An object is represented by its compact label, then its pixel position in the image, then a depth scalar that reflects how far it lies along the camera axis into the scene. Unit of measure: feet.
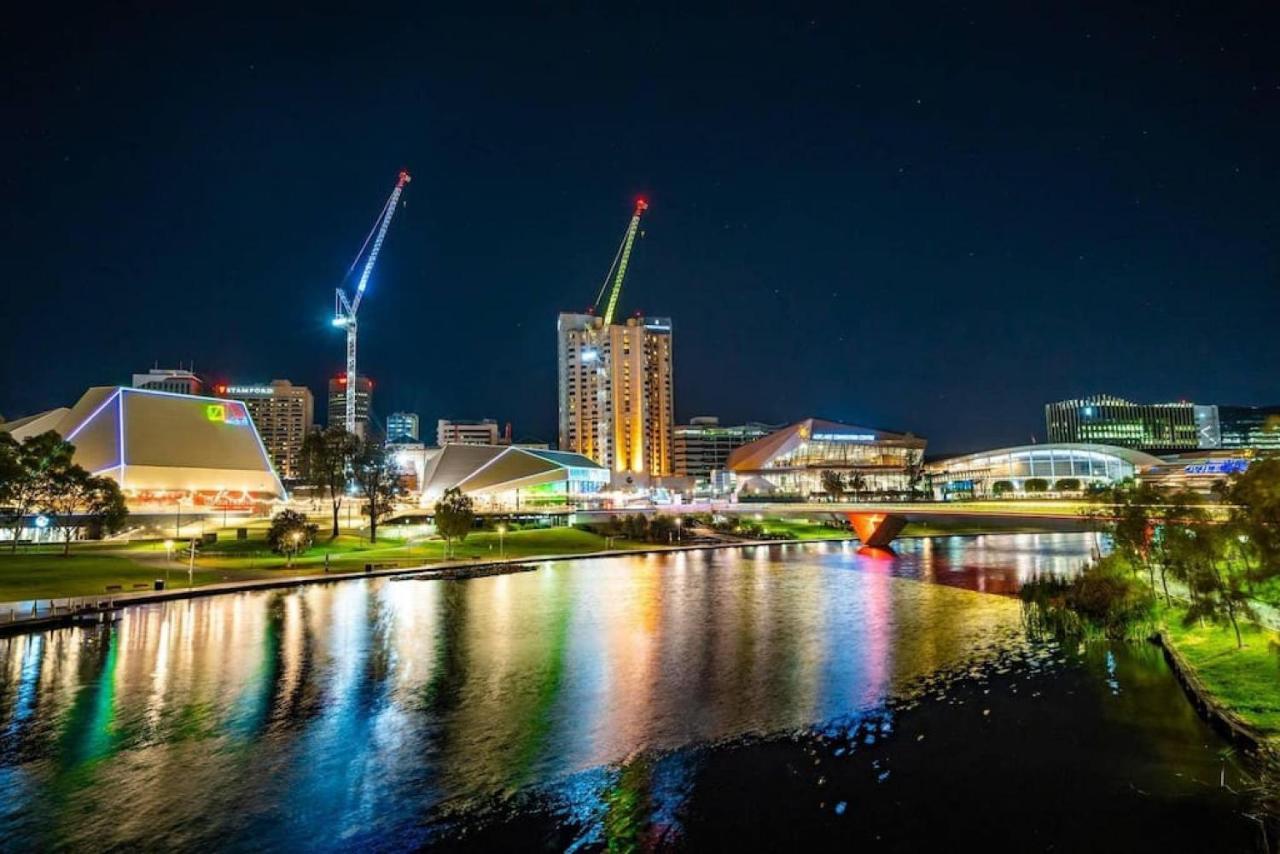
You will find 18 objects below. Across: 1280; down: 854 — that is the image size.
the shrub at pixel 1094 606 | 109.70
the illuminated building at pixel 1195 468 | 353.45
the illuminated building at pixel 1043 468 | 439.63
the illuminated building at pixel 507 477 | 467.11
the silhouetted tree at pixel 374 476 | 268.82
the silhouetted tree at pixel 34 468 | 205.54
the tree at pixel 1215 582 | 91.66
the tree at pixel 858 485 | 508.94
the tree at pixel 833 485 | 489.26
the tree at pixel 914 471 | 562.91
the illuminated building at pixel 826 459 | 594.24
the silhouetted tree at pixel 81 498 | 215.31
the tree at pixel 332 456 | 266.36
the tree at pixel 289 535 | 204.10
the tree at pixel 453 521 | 228.63
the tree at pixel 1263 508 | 70.08
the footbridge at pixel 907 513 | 203.82
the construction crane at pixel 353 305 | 540.93
